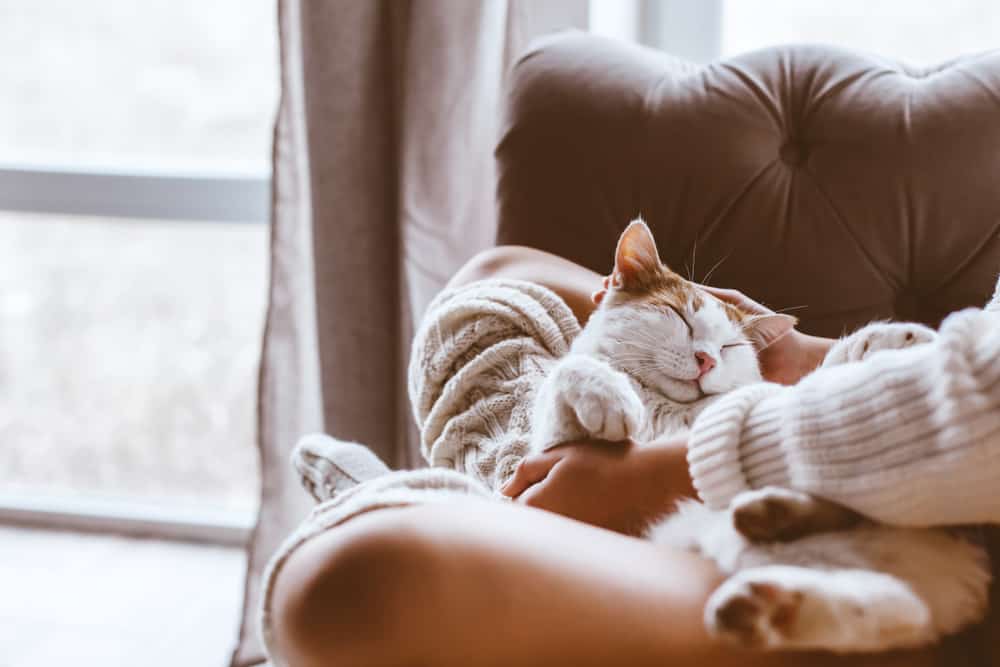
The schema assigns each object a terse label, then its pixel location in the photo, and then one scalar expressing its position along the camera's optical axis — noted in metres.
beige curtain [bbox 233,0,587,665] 1.35
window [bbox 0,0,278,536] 1.72
